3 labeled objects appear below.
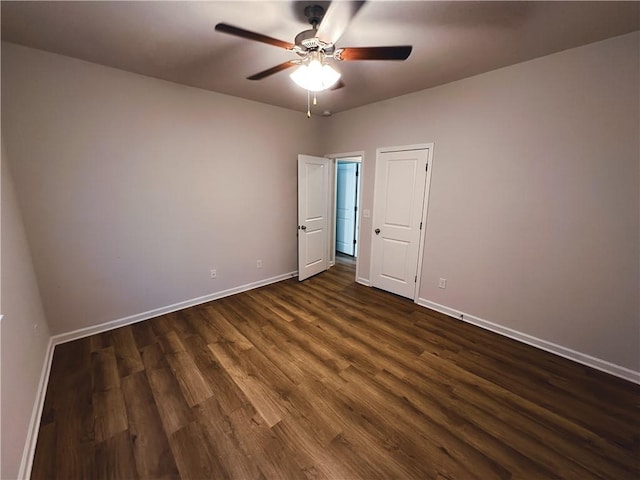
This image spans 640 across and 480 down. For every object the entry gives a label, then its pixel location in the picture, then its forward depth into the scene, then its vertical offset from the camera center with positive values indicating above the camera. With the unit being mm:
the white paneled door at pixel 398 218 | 3096 -394
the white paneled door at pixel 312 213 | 3777 -409
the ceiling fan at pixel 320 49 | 1334 +826
